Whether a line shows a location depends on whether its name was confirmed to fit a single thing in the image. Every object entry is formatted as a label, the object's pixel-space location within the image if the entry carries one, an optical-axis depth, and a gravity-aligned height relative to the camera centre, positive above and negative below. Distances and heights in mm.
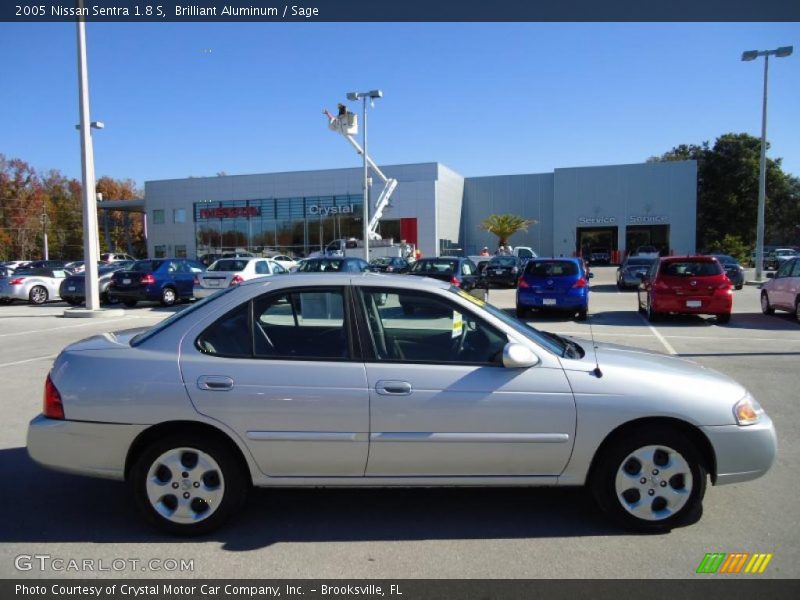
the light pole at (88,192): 17047 +2038
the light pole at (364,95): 29752 +8276
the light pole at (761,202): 29272 +2847
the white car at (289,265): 25512 -222
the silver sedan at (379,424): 3625 -1004
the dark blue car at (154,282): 19984 -752
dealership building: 50312 +4574
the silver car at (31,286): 22125 -930
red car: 13930 -682
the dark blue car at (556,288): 15250 -746
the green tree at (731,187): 55188 +6821
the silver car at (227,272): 18406 -394
